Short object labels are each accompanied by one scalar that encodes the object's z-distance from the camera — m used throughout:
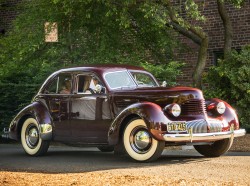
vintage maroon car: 10.30
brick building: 19.19
